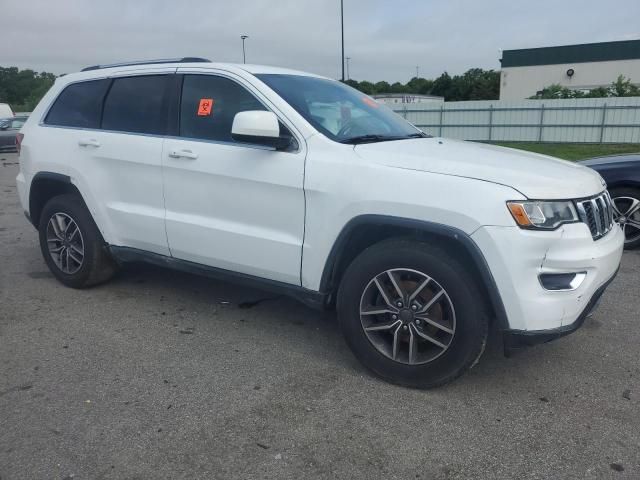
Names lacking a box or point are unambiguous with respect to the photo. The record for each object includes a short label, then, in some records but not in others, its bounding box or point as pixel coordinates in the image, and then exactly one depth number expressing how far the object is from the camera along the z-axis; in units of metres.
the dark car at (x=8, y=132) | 21.75
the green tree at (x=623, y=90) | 30.84
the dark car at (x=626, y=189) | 6.14
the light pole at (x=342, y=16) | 27.81
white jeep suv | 2.95
